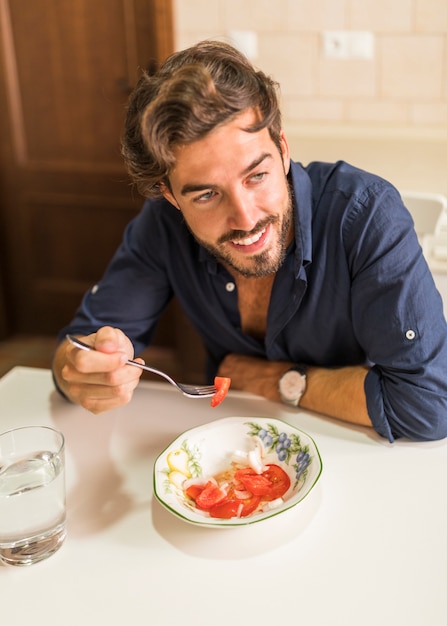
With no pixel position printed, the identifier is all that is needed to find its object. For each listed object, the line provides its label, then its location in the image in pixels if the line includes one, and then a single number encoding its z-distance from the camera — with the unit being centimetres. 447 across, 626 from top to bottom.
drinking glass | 90
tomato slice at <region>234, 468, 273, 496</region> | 101
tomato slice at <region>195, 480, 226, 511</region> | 99
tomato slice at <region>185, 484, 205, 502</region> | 101
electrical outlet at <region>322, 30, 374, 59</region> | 230
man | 111
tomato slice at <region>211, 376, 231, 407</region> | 112
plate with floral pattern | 95
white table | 82
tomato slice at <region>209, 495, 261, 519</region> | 97
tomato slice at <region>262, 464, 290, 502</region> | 101
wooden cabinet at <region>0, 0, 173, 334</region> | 284
